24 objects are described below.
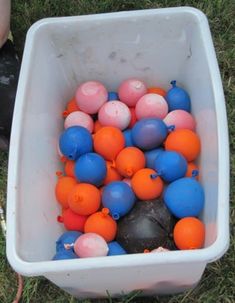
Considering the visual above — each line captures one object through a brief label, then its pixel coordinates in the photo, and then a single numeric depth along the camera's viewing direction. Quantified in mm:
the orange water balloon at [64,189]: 1192
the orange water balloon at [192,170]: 1174
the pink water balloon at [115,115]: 1276
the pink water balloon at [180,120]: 1251
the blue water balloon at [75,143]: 1206
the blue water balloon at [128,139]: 1264
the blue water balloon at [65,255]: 1062
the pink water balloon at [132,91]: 1321
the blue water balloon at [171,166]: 1140
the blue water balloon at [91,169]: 1160
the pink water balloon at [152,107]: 1271
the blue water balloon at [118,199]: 1107
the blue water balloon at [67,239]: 1113
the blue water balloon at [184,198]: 1103
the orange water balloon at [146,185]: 1137
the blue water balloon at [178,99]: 1299
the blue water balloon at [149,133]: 1200
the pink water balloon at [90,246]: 1041
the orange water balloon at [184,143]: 1180
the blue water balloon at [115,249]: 1071
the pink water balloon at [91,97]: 1311
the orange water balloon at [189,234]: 1052
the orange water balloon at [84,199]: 1117
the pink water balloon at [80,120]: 1296
